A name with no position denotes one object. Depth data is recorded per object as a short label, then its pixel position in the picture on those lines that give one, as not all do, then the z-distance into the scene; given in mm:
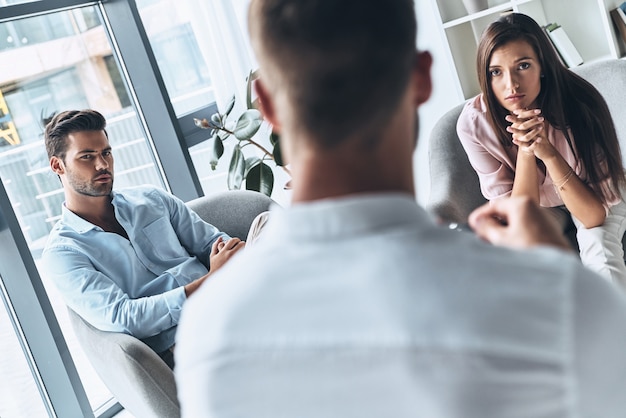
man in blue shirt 2465
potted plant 3527
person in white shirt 609
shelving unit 3628
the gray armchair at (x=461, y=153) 2658
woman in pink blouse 2428
